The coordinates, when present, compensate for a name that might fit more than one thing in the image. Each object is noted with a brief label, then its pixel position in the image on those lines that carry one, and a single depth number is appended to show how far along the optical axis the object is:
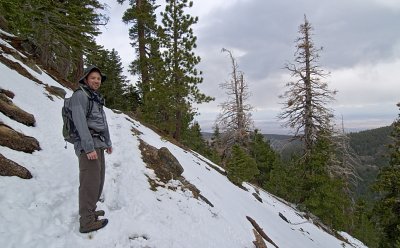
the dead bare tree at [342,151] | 25.16
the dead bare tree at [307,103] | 23.97
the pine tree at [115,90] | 33.00
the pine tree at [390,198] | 21.81
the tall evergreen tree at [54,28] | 12.70
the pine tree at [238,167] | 19.70
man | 5.39
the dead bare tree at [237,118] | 31.45
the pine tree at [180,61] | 22.12
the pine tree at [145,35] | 22.88
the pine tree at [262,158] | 41.69
